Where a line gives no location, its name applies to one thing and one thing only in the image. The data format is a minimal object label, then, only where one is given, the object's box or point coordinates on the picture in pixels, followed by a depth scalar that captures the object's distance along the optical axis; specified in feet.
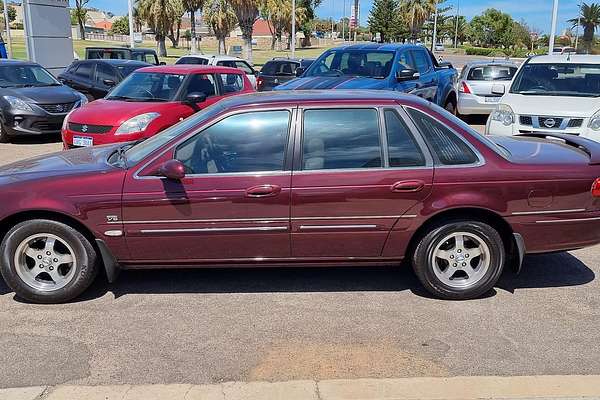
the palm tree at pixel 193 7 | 141.08
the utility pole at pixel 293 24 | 123.91
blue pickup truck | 31.91
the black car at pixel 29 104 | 37.22
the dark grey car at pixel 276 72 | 61.93
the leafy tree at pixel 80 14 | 252.17
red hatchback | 27.71
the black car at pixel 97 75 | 49.93
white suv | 27.14
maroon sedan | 13.73
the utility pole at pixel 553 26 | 71.63
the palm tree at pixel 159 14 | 150.30
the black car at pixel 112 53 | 65.16
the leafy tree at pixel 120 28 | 328.25
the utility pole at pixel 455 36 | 305.53
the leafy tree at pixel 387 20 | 242.58
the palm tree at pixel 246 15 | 122.21
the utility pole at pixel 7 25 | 85.56
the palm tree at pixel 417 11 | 212.43
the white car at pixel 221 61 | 58.65
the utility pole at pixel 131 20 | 87.70
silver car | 46.65
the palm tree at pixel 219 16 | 157.38
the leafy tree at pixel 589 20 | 197.67
